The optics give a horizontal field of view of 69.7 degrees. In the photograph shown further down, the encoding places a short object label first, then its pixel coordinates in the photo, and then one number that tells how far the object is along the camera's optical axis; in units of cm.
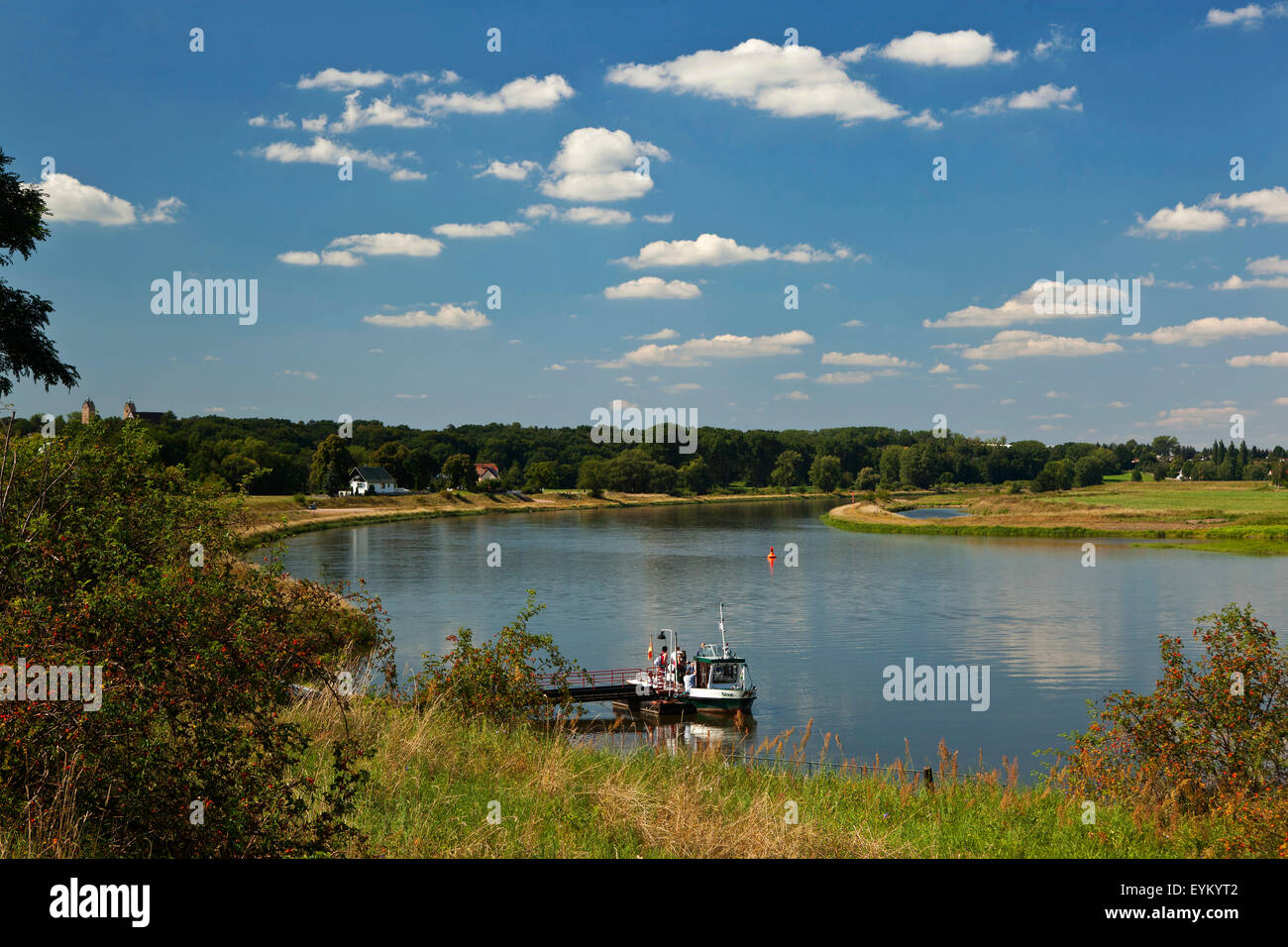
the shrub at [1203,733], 1517
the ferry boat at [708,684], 3509
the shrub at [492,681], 2136
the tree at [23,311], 2366
